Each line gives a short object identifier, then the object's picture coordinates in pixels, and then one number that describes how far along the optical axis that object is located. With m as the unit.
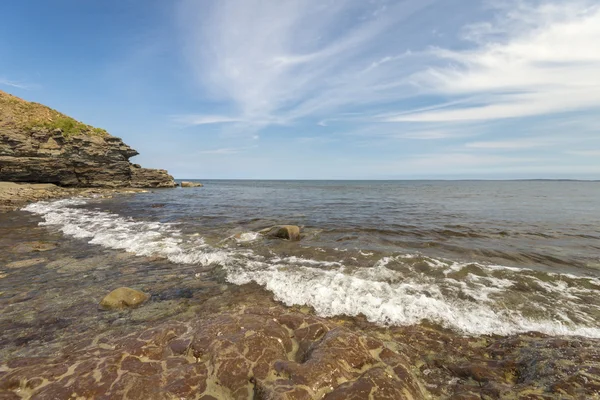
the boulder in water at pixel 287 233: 14.63
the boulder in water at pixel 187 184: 75.75
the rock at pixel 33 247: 11.74
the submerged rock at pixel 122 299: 6.95
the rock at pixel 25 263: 9.83
